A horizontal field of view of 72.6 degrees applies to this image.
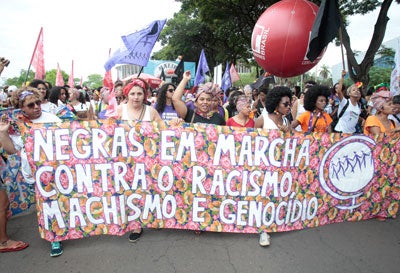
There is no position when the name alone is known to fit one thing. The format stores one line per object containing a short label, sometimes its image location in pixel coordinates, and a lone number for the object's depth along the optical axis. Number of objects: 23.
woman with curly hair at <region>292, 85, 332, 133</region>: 3.78
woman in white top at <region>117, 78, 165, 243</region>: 3.15
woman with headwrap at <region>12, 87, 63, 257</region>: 2.73
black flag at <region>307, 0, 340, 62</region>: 3.46
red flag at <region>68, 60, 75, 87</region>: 10.04
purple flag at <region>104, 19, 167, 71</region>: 4.24
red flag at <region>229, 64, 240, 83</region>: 11.30
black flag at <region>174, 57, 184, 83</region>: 7.95
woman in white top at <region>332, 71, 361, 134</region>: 4.63
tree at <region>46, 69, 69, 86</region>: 62.34
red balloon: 3.74
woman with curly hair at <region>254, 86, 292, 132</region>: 3.22
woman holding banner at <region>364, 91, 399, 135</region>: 3.38
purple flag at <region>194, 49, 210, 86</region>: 9.01
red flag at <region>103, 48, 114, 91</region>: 4.90
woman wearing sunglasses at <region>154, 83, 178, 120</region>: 4.40
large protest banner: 2.67
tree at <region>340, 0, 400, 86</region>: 9.51
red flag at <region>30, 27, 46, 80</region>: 5.93
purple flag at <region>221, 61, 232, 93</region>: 10.09
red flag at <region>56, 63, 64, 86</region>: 9.48
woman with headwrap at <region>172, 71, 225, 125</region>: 3.12
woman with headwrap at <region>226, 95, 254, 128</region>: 3.33
